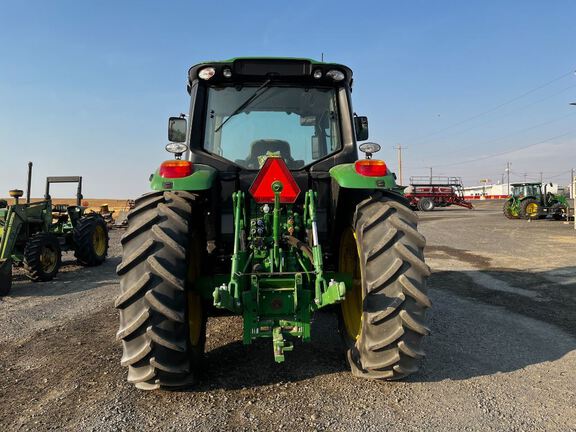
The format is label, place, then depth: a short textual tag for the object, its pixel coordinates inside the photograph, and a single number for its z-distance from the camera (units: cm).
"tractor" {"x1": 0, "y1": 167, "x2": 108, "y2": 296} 790
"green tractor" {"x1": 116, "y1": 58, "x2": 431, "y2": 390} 290
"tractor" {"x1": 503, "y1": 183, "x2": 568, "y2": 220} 2467
